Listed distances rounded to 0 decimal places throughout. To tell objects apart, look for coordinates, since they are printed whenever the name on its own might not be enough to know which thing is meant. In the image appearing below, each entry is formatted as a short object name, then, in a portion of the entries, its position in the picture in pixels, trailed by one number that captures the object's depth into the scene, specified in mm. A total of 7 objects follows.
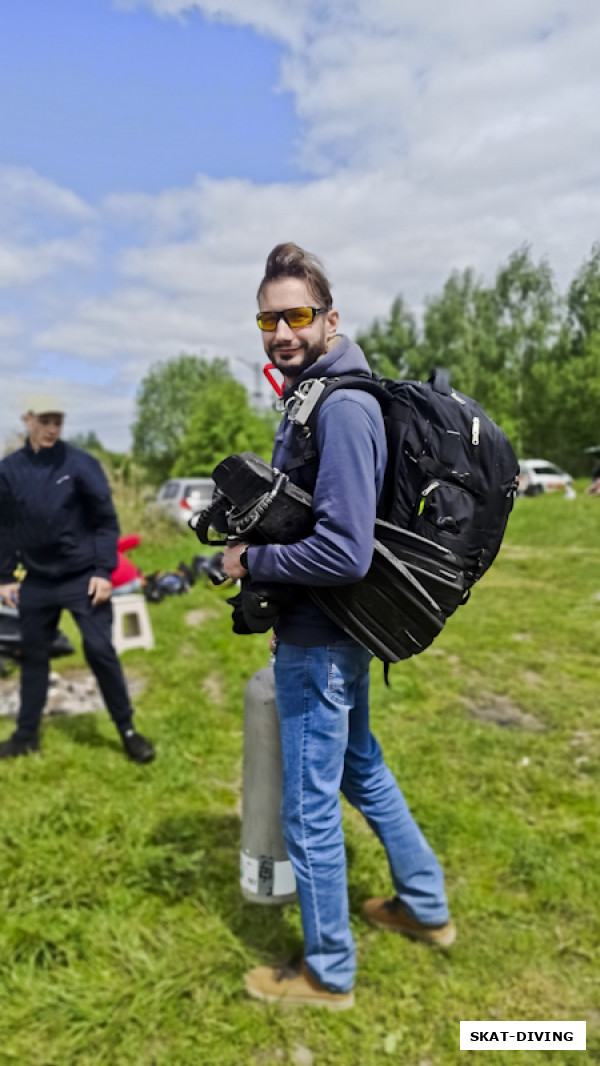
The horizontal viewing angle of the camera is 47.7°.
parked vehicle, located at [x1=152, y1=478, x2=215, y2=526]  18344
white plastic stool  7656
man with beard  2057
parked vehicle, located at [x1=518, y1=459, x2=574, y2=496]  22359
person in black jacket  4453
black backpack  2102
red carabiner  2471
